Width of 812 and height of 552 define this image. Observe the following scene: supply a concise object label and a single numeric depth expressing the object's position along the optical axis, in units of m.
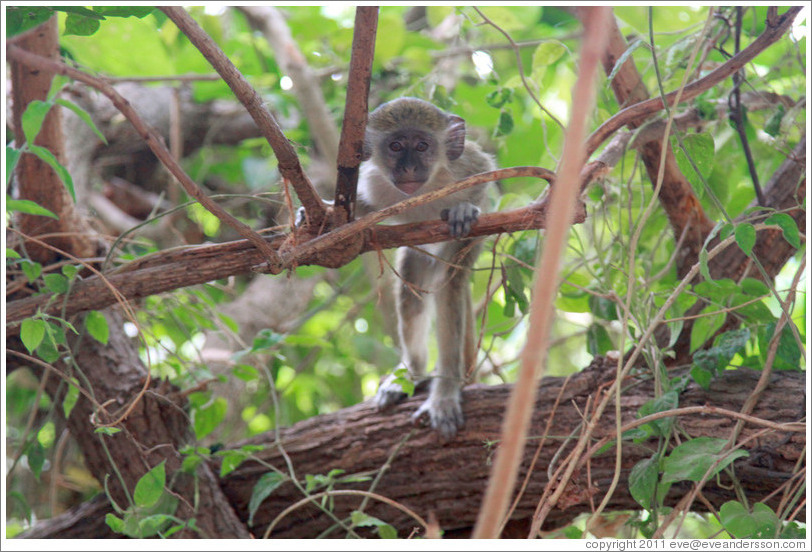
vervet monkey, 7.44
